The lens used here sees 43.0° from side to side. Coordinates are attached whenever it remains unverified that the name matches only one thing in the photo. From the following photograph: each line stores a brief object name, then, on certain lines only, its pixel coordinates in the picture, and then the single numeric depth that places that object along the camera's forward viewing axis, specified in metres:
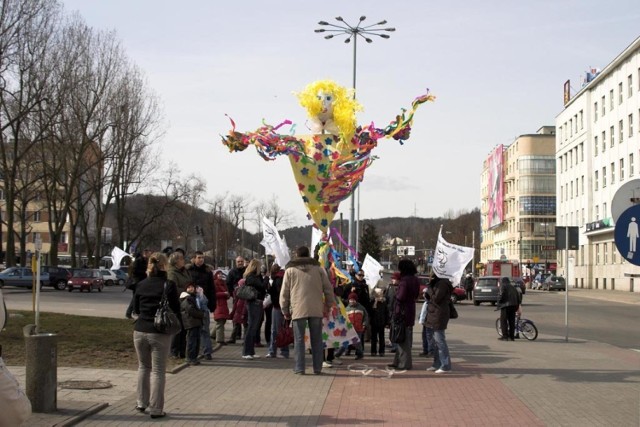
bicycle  19.08
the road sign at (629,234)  9.33
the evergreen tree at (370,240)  103.01
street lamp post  29.81
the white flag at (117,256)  27.30
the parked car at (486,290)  40.44
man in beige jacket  11.94
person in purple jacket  12.55
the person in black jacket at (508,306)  18.72
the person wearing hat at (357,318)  14.28
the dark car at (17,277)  47.81
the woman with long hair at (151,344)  8.45
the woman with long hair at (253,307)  13.59
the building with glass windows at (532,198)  105.88
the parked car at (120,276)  68.25
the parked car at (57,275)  51.06
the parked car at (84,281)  50.06
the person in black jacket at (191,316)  12.12
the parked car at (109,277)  64.81
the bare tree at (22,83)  37.88
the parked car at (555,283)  71.69
